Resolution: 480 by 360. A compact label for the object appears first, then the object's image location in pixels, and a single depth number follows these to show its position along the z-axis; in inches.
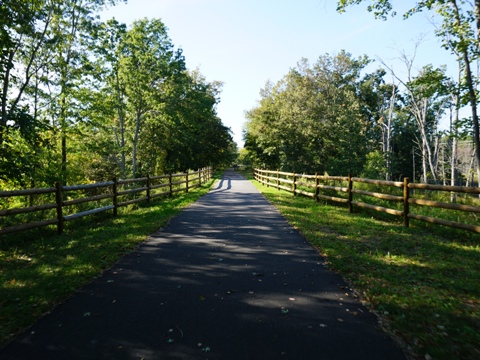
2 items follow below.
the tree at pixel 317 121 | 1125.1
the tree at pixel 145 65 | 842.0
